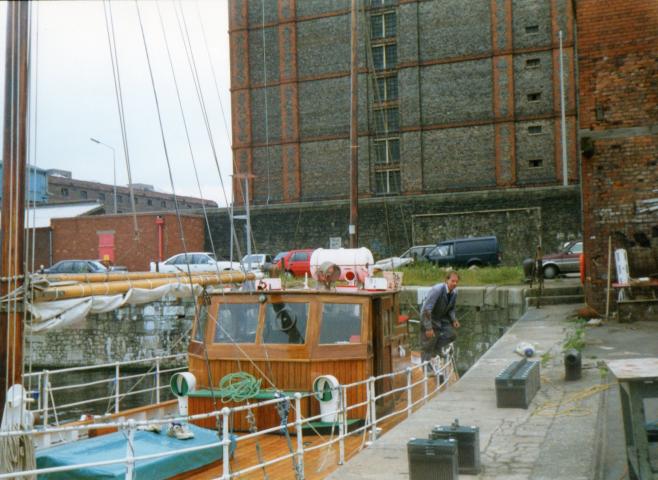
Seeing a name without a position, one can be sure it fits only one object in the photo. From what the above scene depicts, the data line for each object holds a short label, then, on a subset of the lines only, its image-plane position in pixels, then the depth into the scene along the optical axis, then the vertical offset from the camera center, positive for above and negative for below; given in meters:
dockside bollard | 10.06 -1.23
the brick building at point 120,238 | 36.66 +2.36
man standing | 11.52 -0.64
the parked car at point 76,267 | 30.01 +0.76
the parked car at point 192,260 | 28.46 +0.91
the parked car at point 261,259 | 30.81 +0.98
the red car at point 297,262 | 29.89 +0.75
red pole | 33.50 +2.36
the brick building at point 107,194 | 59.72 +7.84
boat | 6.21 -1.04
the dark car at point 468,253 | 30.64 +1.00
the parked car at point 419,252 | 31.53 +1.11
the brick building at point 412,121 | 37.97 +9.23
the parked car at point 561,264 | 26.52 +0.41
